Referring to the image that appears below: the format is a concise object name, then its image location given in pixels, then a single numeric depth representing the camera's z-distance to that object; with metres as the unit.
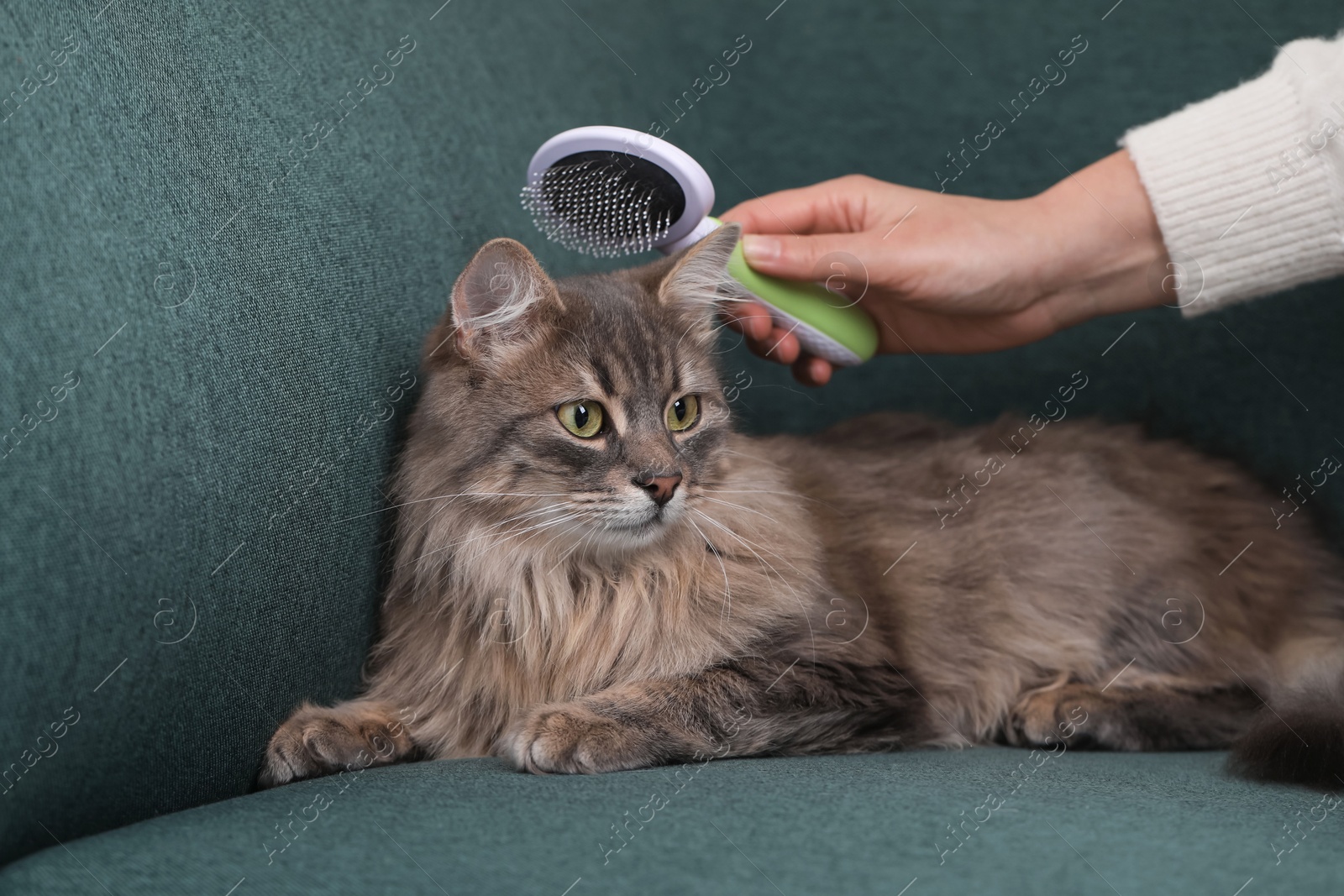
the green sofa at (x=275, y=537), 0.66
